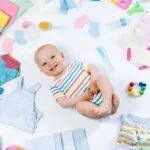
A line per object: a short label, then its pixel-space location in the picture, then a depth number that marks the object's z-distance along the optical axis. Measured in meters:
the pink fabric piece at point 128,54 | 2.36
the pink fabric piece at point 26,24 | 2.50
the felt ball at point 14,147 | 2.21
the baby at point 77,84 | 2.18
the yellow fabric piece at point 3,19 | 2.51
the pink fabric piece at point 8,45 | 2.45
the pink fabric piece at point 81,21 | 2.48
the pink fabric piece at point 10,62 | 2.40
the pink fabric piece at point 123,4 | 2.51
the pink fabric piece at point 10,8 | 2.53
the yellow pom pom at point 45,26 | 2.49
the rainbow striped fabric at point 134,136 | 2.12
